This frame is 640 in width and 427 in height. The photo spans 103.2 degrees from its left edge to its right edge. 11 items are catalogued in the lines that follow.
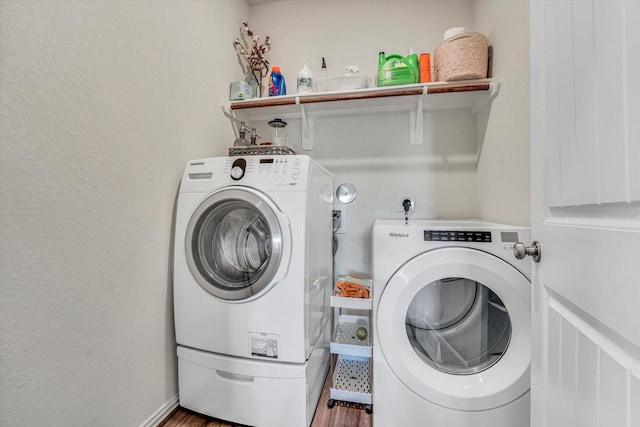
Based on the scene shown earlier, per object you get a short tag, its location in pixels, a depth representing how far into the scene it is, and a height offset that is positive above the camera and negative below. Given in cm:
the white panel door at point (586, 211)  37 -1
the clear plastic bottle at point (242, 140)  145 +41
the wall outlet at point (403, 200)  173 +6
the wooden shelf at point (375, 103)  139 +68
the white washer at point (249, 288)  103 -32
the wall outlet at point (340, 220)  180 -7
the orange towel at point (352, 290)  125 -40
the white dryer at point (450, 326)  95 -49
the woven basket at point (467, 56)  130 +79
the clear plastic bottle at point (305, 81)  160 +82
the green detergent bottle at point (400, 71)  143 +79
